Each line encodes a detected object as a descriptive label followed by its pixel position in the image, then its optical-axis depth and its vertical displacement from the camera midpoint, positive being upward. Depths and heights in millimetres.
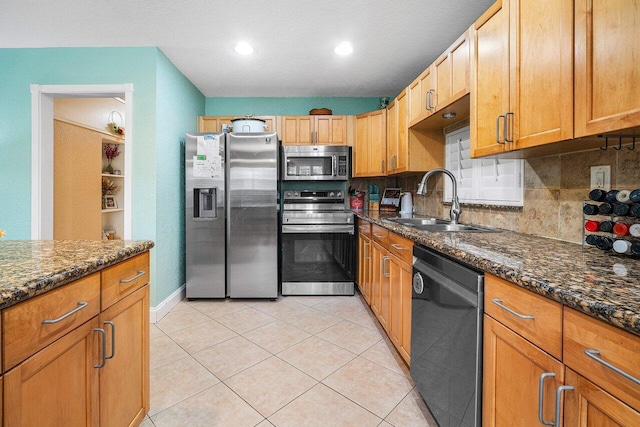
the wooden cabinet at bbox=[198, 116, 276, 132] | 3607 +1095
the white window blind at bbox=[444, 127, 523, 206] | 1799 +238
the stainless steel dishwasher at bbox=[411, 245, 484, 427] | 1046 -548
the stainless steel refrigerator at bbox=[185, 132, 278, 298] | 3014 -96
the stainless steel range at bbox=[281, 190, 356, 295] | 3156 -488
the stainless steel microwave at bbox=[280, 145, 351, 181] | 3418 +553
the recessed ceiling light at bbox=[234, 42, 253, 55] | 2515 +1438
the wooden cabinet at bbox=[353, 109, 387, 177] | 3281 +771
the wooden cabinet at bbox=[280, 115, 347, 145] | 3648 +1006
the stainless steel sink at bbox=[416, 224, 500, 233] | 1999 -135
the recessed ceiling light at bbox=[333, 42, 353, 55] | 2521 +1448
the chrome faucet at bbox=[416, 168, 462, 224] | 2094 +21
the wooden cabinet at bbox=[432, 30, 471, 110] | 1745 +895
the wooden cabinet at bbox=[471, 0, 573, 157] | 1080 +590
